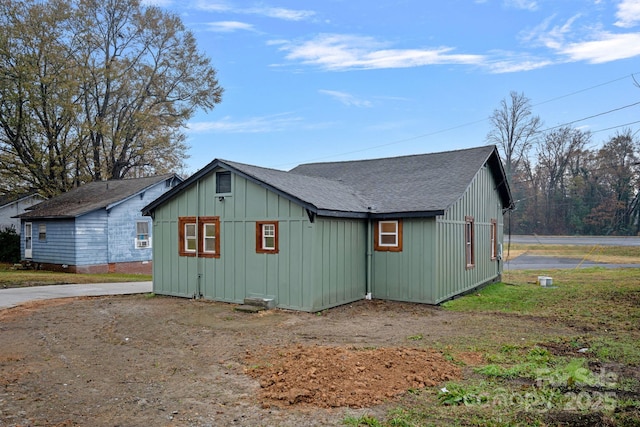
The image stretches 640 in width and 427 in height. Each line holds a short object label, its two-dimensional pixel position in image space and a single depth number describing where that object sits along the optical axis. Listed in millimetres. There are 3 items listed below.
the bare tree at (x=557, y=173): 49312
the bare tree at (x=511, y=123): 39469
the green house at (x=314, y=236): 12312
